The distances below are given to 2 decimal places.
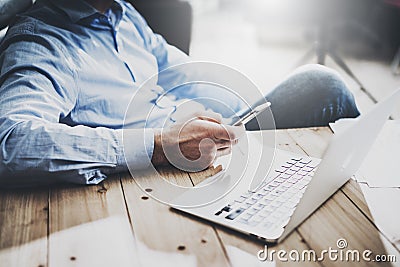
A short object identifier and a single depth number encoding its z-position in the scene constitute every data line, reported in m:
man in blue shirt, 1.05
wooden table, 0.87
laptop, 0.89
